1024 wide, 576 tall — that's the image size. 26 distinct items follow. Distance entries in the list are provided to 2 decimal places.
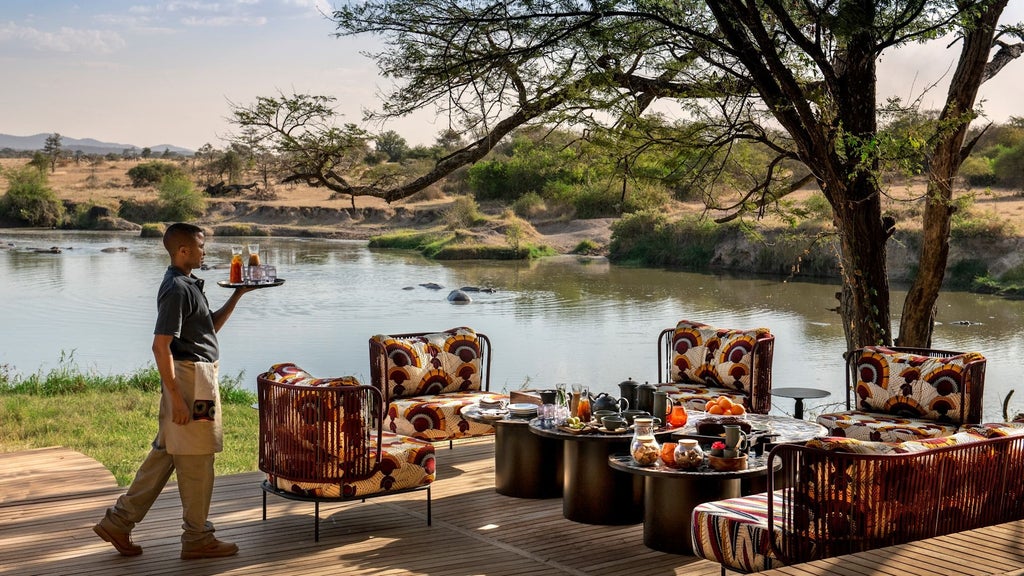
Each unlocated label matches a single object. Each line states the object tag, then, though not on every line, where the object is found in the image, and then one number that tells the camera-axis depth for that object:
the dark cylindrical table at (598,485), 4.85
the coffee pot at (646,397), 5.20
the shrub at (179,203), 42.78
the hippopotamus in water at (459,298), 19.91
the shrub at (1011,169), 27.11
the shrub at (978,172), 27.25
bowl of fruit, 4.70
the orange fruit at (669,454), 4.28
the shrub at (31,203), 42.56
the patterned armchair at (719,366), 6.52
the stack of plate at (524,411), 5.39
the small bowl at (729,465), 4.20
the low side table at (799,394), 6.97
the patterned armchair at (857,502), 3.44
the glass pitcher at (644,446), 4.31
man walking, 4.17
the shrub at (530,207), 34.62
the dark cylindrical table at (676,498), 4.35
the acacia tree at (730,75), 6.88
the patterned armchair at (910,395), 5.66
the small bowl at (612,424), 4.86
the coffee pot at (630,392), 5.38
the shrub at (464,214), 33.41
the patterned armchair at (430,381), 6.20
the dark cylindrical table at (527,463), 5.39
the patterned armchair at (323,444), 4.57
